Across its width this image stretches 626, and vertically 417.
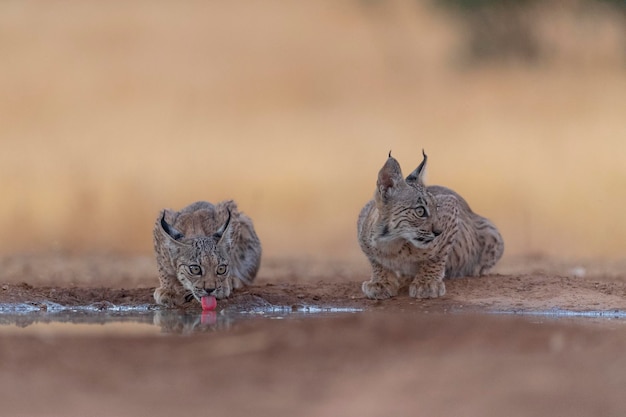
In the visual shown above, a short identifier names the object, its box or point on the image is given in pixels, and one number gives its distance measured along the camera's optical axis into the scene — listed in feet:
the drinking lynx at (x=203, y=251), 40.86
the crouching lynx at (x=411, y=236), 42.55
